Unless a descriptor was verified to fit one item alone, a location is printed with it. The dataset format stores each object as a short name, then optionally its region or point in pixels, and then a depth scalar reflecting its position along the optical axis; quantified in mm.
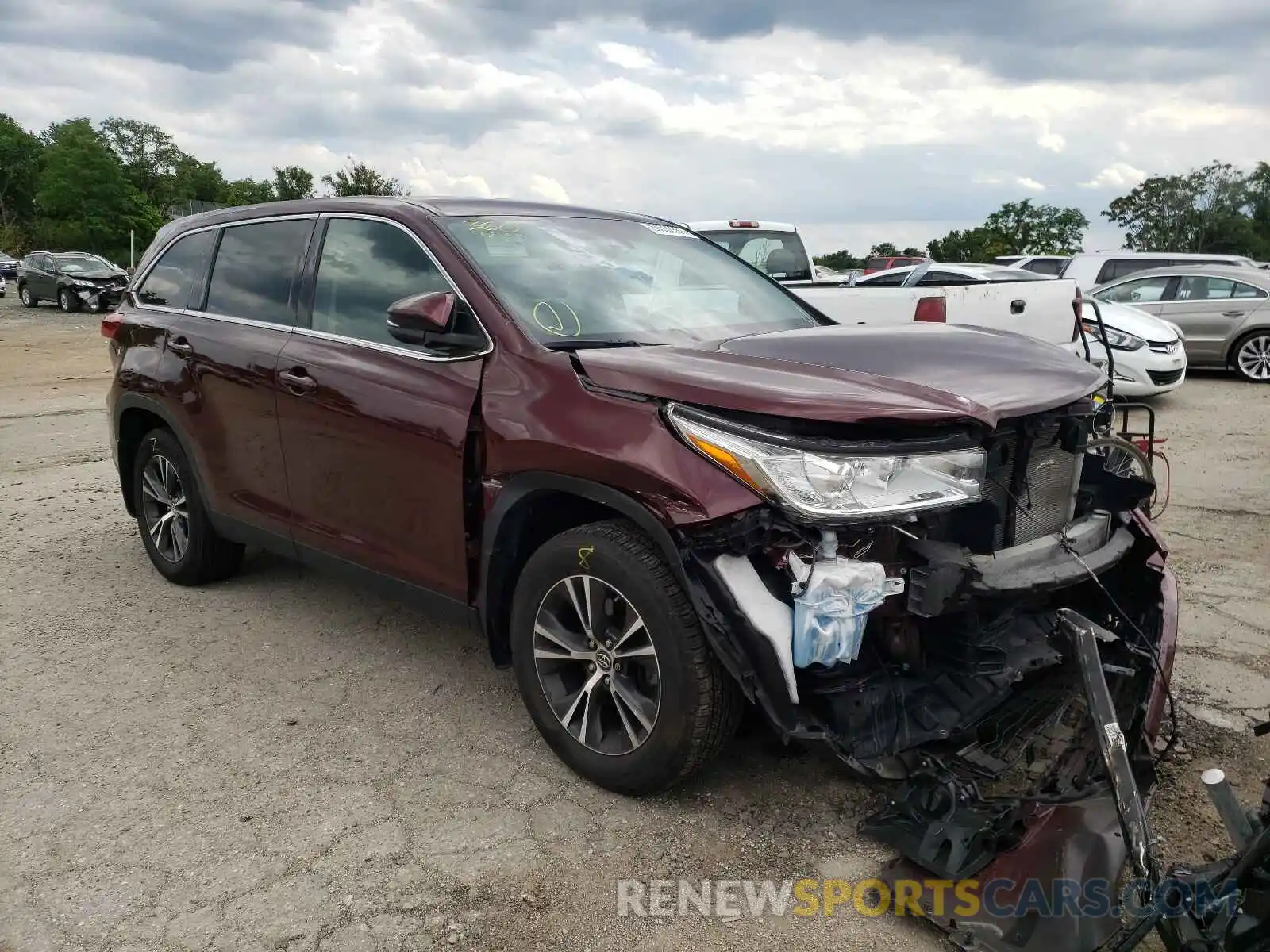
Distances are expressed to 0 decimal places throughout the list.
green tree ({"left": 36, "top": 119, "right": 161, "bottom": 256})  68312
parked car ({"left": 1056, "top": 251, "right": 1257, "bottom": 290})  16406
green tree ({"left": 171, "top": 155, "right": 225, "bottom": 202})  86875
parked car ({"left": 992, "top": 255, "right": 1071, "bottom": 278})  18891
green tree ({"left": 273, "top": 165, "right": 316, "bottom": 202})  61938
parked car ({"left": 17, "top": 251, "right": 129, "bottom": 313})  27906
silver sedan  13000
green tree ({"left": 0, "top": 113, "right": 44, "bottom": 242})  85438
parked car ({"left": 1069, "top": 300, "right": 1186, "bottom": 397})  10383
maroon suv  2660
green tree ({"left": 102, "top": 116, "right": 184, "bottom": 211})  93625
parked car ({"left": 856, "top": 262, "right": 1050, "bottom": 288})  11327
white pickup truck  7430
